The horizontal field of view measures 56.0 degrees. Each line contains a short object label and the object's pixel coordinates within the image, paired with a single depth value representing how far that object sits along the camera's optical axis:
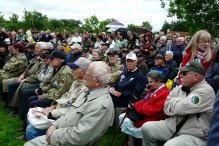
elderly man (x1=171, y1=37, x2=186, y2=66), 6.22
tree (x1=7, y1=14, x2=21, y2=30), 20.57
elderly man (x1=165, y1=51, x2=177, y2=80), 4.68
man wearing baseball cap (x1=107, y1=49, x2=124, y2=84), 4.43
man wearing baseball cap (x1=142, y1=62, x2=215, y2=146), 2.35
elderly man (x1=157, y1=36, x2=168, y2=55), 6.86
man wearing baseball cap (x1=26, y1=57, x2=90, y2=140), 2.83
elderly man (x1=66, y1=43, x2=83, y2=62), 5.32
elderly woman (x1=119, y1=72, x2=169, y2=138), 2.86
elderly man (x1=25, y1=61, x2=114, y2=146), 2.05
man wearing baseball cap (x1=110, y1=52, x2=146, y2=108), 3.59
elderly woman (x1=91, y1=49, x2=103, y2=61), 4.84
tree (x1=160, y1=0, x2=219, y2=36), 13.94
